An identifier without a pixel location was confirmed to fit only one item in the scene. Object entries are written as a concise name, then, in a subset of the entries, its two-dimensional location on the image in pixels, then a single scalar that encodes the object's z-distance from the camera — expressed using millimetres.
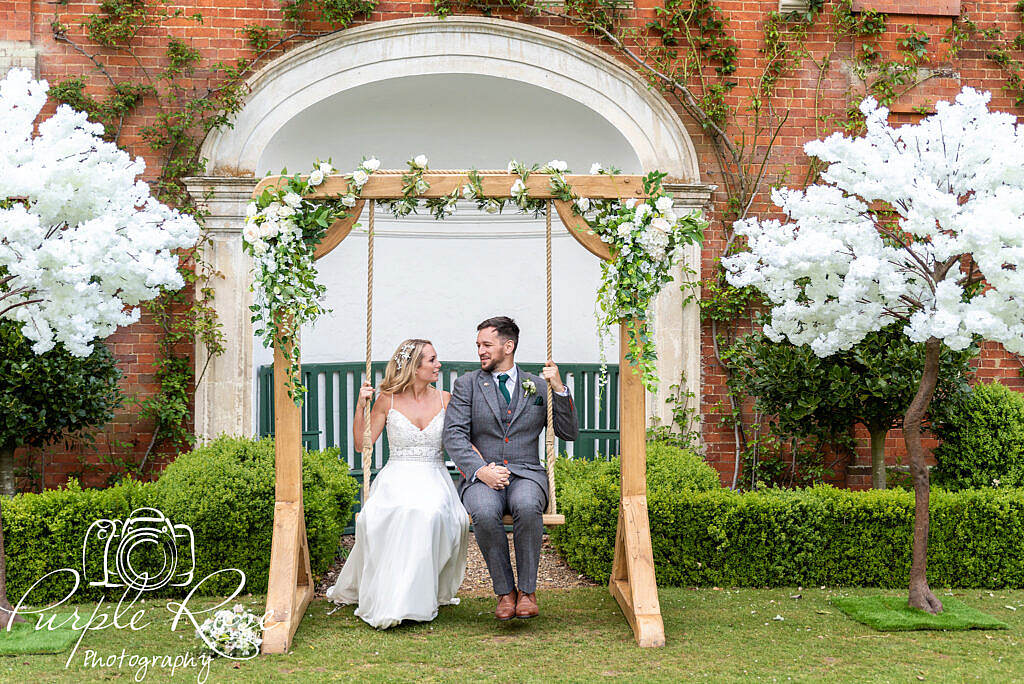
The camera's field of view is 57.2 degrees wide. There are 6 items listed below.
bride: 4844
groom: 4844
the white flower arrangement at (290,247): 4703
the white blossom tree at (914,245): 4402
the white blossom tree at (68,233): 4359
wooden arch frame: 4730
